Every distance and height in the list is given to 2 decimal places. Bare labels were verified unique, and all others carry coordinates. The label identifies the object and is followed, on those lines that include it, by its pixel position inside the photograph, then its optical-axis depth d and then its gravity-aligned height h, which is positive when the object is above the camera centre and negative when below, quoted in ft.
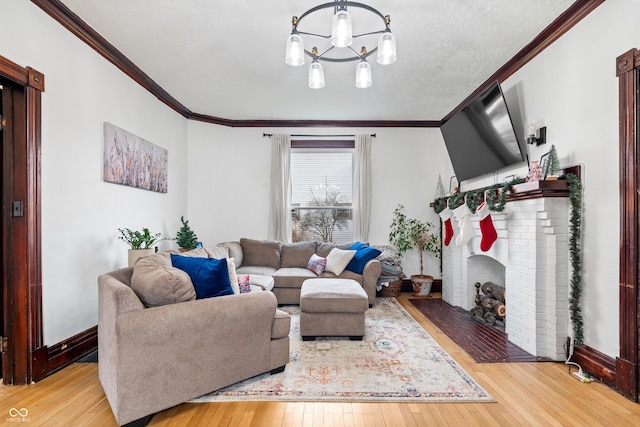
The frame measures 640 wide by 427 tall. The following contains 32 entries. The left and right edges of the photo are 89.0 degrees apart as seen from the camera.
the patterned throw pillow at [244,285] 10.16 -2.17
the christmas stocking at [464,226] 12.19 -0.42
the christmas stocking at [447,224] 14.40 -0.40
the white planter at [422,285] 16.10 -3.47
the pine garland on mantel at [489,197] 9.80 +0.62
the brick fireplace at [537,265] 8.57 -1.41
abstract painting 10.29 +2.00
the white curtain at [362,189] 16.89 +1.37
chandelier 6.58 +3.77
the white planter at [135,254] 10.26 -1.19
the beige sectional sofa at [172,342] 5.77 -2.46
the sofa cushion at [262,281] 12.20 -2.53
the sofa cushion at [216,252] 11.42 -1.34
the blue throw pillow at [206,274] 7.05 -1.28
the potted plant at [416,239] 16.19 -1.23
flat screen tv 10.43 +2.86
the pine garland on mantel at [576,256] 8.20 -1.05
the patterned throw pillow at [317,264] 14.40 -2.19
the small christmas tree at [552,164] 8.86 +1.37
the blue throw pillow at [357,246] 15.00 -1.41
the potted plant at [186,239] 14.10 -0.99
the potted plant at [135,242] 10.32 -0.84
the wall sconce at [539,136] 9.53 +2.33
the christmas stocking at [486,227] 10.72 -0.41
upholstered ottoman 9.98 -3.05
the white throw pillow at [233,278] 8.48 -1.68
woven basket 15.60 -3.59
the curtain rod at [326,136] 17.34 +4.23
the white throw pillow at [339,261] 13.99 -1.97
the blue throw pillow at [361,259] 14.01 -1.88
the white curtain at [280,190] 16.97 +1.34
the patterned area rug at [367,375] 6.88 -3.83
